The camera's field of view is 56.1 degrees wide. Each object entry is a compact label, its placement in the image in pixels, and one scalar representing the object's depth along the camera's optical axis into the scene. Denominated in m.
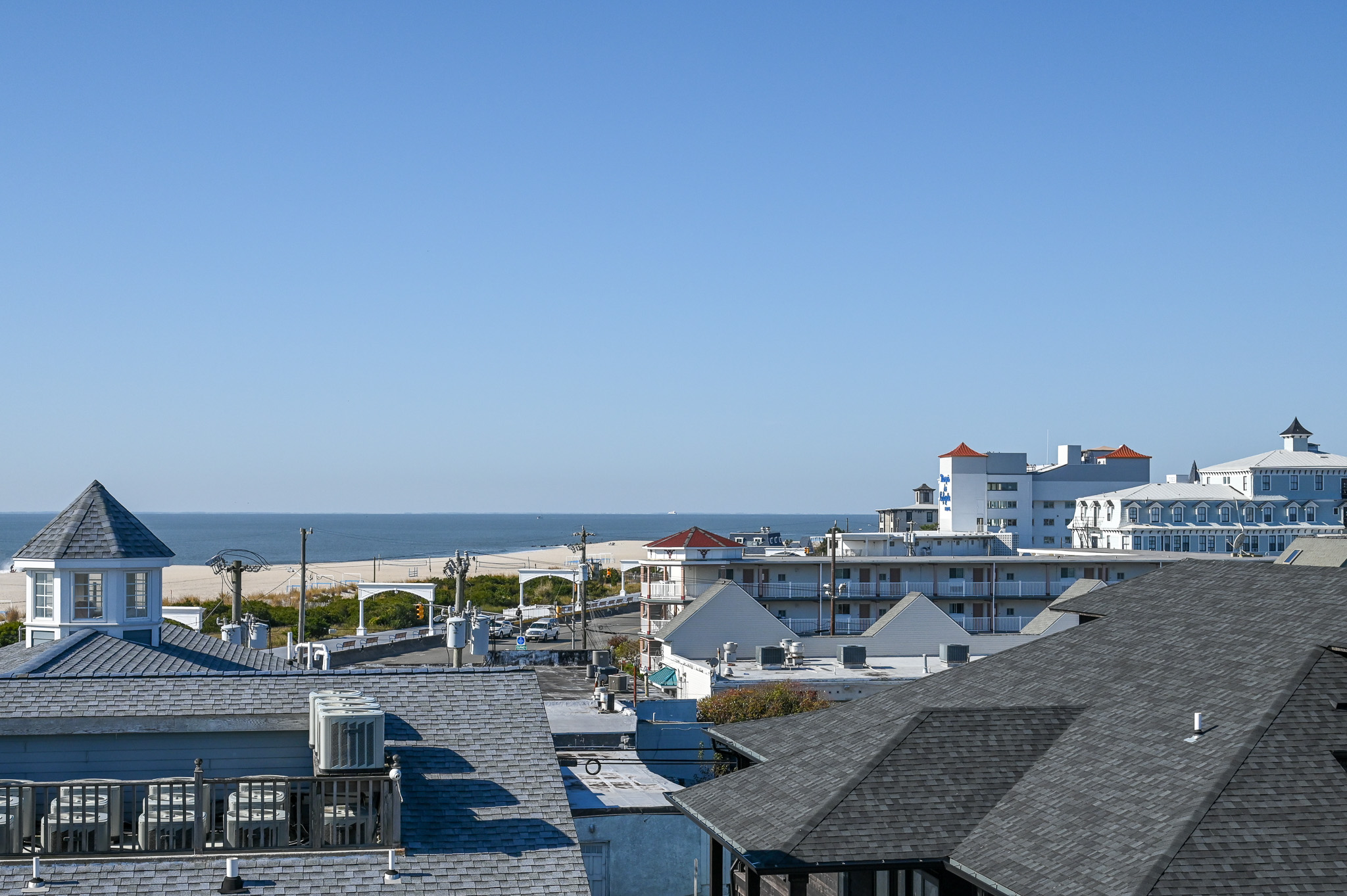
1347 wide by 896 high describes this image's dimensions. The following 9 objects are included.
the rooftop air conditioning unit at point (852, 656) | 48.59
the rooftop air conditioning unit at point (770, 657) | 48.28
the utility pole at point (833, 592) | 63.09
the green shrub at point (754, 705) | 37.25
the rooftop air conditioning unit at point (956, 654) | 47.81
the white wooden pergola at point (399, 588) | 81.50
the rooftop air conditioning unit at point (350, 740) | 14.99
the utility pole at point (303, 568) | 59.17
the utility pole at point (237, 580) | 53.27
